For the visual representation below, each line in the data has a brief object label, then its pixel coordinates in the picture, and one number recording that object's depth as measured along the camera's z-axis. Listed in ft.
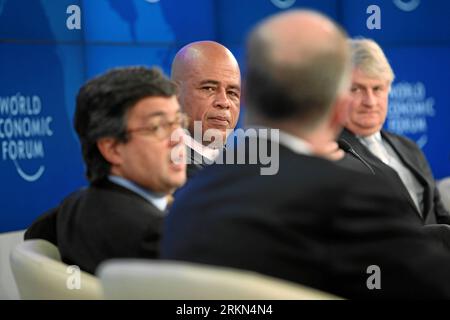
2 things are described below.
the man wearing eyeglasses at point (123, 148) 19.10
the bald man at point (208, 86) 21.72
